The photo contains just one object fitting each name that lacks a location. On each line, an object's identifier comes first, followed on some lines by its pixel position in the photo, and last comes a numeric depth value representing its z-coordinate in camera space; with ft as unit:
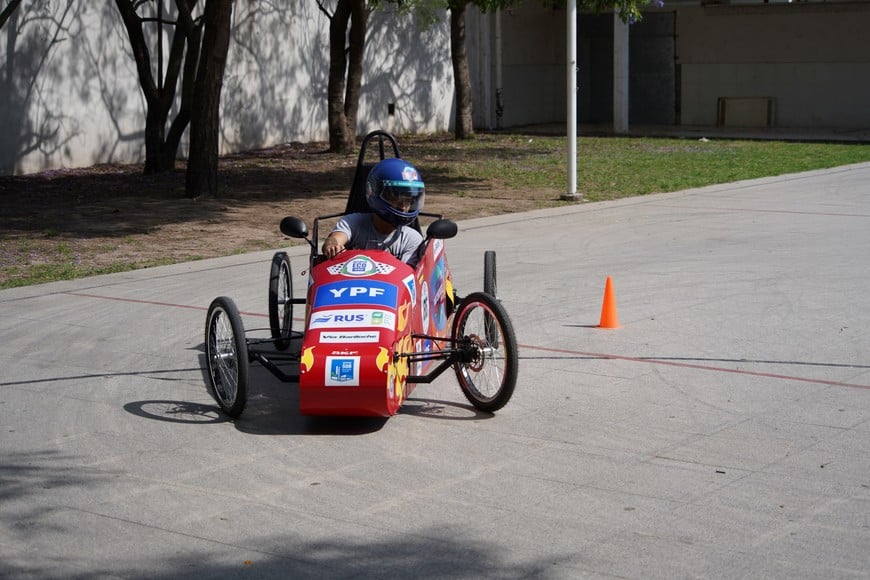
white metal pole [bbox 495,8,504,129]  112.78
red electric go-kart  21.97
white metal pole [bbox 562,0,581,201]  57.31
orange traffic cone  30.83
